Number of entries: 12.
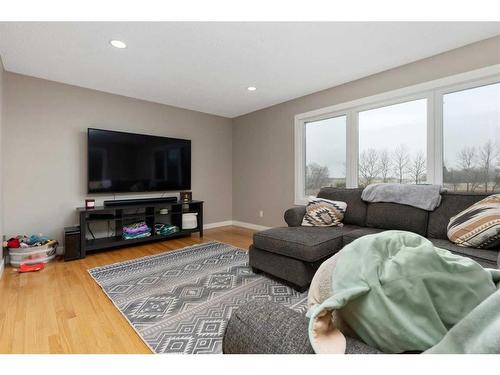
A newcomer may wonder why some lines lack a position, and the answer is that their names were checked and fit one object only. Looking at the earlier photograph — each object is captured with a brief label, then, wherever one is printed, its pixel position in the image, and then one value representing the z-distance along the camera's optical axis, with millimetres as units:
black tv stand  3027
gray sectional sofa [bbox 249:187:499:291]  2014
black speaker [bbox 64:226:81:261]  2814
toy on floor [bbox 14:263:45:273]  2524
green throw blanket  486
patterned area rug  1493
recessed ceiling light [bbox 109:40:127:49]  2229
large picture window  2393
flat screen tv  3296
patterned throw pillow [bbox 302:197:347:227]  2682
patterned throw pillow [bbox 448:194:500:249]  1698
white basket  2621
